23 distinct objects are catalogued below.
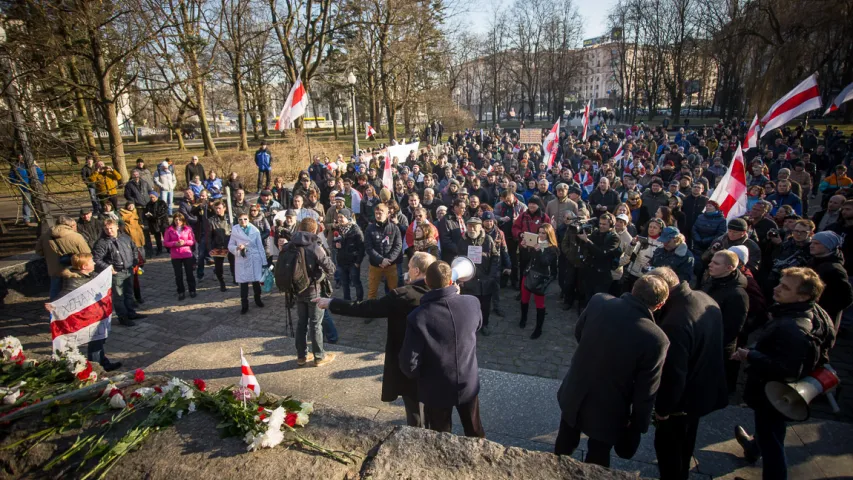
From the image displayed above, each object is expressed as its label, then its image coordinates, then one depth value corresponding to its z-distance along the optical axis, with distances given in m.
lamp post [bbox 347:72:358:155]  17.20
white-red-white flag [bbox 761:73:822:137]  8.48
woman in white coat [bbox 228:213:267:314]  7.17
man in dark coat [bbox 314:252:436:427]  3.73
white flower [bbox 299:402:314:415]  2.97
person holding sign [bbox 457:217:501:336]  6.23
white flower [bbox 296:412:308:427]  2.90
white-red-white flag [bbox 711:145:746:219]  7.31
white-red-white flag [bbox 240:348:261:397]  3.42
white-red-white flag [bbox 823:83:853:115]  9.56
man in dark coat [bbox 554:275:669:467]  2.96
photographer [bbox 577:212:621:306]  6.27
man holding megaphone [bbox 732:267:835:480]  3.29
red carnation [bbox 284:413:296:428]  2.87
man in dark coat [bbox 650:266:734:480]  3.20
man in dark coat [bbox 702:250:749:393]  4.14
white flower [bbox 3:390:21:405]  3.37
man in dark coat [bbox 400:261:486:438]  3.32
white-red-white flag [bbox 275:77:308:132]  11.61
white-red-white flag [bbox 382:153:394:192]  10.82
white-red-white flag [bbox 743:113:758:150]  10.02
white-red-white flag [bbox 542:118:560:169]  14.75
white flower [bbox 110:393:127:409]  3.22
